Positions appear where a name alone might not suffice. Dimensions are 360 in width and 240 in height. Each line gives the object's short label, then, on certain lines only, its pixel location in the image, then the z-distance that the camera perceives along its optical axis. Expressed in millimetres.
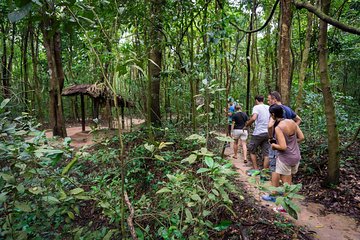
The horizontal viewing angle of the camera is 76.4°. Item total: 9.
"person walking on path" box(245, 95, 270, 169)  5086
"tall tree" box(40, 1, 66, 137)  8156
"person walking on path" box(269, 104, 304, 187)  3465
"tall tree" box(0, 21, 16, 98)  11539
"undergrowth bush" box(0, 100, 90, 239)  1401
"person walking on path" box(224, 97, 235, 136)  7970
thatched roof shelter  10055
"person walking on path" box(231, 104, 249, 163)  6109
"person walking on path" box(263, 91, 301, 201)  4243
